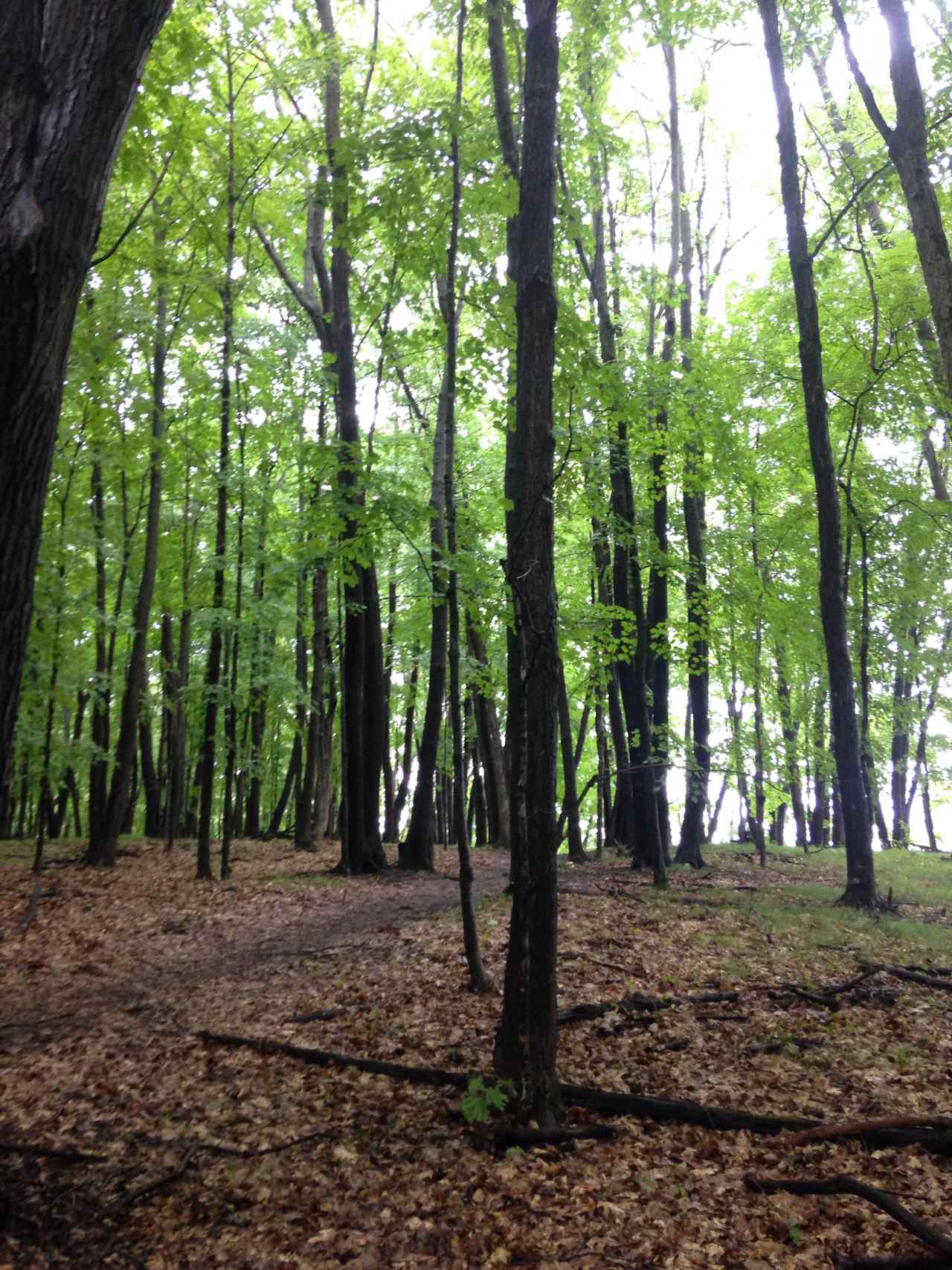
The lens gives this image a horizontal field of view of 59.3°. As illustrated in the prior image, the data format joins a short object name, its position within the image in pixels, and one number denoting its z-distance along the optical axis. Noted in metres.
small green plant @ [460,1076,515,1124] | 4.99
